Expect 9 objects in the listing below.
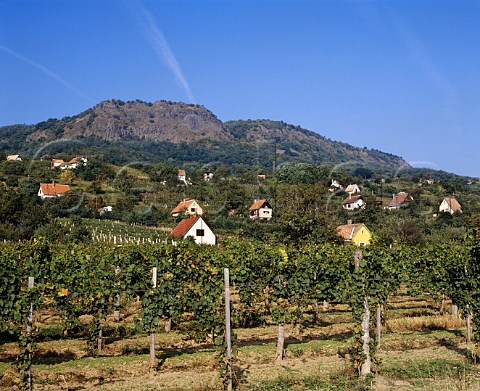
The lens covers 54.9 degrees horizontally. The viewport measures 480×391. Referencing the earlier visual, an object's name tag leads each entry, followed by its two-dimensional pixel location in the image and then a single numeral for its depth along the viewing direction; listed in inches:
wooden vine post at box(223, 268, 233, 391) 381.7
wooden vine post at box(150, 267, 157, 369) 452.2
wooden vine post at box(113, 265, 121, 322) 735.7
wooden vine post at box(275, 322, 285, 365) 487.5
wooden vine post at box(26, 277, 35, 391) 355.6
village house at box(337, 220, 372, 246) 2283.5
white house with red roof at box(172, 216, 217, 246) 2287.2
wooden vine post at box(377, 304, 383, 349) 547.5
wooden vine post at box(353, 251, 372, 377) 421.7
